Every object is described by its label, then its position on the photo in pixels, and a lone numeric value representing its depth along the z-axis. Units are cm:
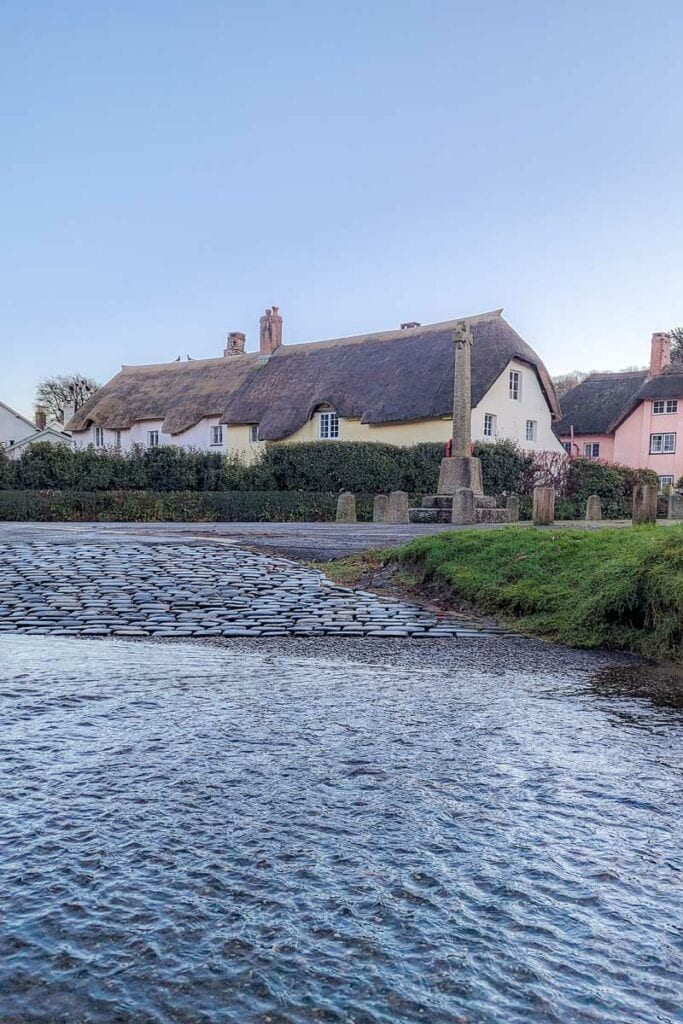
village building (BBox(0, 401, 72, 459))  5484
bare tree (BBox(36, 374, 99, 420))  7338
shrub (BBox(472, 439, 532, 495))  2958
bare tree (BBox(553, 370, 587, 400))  7261
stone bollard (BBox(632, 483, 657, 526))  1291
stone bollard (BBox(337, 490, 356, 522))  2334
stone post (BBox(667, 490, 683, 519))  2540
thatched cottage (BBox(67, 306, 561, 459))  3606
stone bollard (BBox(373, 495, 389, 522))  2206
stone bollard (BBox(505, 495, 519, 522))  2320
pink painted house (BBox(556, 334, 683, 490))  4744
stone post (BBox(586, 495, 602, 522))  2642
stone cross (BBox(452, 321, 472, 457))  2370
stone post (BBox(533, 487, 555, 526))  1775
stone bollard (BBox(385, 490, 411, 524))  2150
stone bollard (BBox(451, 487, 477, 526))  2077
